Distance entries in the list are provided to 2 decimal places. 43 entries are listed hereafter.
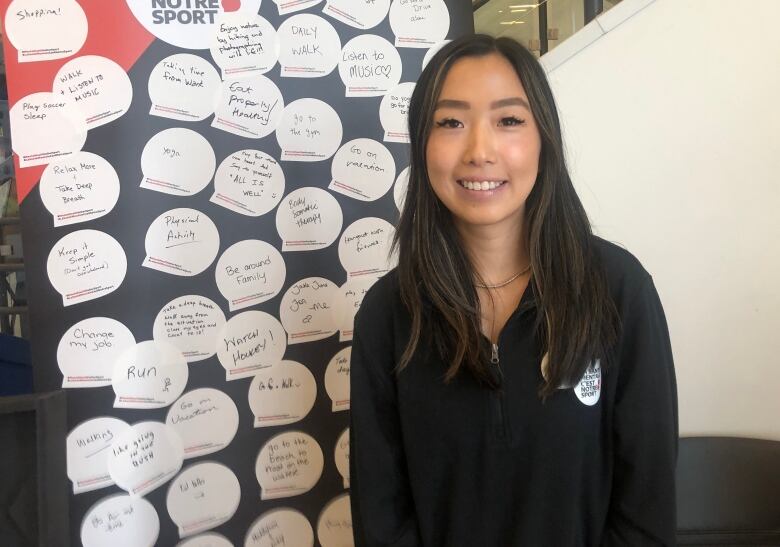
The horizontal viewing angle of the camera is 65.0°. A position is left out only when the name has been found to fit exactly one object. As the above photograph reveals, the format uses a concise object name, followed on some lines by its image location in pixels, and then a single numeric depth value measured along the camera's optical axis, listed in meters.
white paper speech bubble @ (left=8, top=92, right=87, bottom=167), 1.31
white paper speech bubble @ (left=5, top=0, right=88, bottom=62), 1.31
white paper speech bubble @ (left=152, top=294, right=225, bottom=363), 1.44
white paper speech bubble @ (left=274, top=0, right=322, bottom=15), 1.49
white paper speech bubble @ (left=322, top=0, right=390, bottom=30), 1.54
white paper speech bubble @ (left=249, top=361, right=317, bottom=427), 1.53
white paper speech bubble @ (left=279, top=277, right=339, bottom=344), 1.54
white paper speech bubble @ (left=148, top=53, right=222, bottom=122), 1.40
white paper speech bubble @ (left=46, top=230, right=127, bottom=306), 1.35
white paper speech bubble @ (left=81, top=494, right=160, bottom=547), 1.38
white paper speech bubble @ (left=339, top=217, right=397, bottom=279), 1.60
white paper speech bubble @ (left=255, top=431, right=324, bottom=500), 1.55
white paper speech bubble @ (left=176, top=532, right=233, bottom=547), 1.48
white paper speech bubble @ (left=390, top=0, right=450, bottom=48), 1.61
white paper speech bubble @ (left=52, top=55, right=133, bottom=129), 1.34
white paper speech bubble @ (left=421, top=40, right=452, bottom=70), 1.63
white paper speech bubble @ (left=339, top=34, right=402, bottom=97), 1.56
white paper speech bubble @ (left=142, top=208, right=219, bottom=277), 1.42
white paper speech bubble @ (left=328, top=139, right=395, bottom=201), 1.58
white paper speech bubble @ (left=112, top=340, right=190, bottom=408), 1.40
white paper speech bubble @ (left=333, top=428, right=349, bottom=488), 1.62
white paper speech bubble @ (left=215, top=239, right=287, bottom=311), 1.49
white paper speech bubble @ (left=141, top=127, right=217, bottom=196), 1.41
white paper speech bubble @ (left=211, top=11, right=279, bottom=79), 1.44
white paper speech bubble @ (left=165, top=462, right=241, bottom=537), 1.46
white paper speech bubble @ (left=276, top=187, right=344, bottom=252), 1.53
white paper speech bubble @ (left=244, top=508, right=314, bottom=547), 1.54
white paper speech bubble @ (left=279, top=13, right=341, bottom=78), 1.50
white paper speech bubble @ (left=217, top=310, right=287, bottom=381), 1.49
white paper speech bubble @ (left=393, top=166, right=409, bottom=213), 1.64
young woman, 1.03
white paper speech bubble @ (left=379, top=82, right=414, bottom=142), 1.61
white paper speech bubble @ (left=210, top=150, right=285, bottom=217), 1.47
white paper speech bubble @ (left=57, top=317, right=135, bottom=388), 1.35
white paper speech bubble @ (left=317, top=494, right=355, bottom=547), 1.61
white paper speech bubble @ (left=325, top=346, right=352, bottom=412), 1.60
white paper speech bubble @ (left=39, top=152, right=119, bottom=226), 1.34
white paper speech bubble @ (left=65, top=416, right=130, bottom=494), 1.36
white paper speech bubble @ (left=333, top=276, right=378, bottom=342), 1.60
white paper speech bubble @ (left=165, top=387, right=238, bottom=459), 1.46
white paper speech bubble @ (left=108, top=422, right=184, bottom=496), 1.40
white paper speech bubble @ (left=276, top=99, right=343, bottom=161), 1.51
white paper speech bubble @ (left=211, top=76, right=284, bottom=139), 1.46
